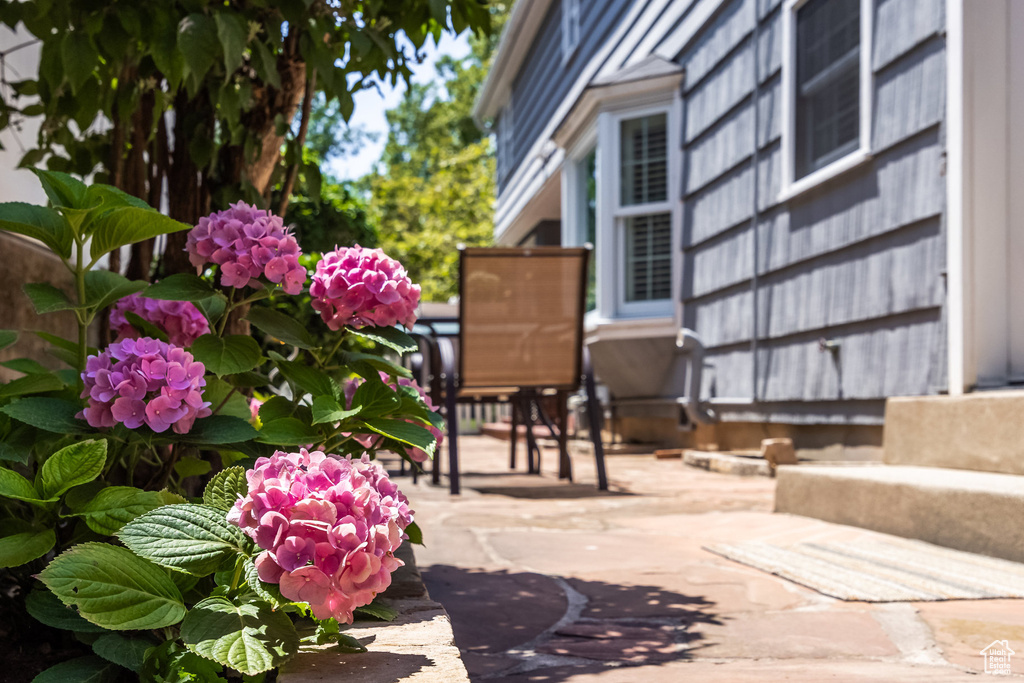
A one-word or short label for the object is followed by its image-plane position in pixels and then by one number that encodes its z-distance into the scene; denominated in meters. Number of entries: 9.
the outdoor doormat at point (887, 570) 1.93
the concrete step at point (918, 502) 2.29
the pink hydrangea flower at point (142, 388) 1.18
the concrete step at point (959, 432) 2.75
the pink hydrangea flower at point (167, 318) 1.59
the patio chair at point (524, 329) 4.02
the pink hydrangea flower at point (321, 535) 0.92
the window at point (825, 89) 4.31
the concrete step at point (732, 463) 4.74
